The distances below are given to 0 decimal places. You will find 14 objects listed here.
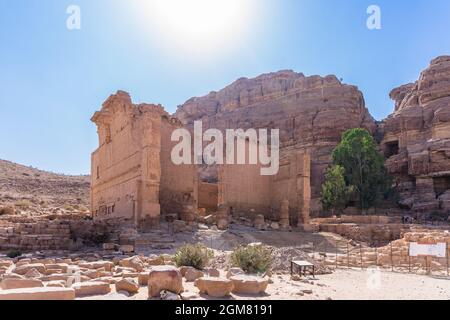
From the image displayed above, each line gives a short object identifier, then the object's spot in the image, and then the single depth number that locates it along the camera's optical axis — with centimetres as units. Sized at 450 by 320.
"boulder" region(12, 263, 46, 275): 911
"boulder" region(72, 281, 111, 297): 672
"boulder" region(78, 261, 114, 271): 1020
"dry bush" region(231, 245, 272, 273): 1001
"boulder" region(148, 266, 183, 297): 665
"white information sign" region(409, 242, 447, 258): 1238
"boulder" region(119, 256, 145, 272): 1007
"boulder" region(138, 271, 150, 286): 793
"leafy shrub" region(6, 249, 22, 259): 1370
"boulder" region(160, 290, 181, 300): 634
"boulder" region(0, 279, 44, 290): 683
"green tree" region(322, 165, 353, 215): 3491
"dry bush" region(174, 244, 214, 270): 1034
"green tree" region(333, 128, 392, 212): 3691
